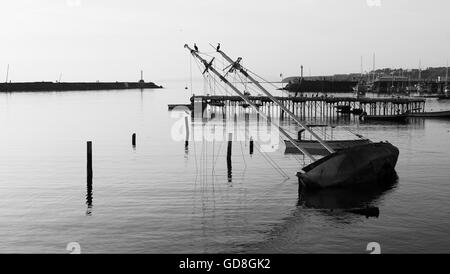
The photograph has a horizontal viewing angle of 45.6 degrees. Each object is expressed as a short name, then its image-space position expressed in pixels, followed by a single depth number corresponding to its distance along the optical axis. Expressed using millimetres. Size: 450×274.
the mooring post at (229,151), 62088
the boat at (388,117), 129250
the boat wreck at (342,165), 47469
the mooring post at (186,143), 82562
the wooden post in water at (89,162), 51094
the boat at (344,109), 155750
